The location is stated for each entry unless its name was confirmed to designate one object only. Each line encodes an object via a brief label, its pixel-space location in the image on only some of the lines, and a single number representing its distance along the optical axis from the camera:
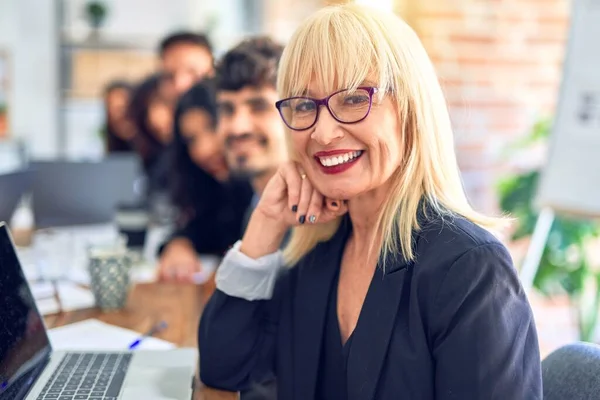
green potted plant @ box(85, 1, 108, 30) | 5.05
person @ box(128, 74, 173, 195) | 3.04
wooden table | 1.40
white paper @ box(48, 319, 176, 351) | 1.28
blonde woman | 0.94
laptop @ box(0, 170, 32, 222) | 1.92
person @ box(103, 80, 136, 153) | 3.65
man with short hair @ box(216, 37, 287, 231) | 1.82
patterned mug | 1.51
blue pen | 1.27
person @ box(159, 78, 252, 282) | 2.24
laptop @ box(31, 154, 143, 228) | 2.49
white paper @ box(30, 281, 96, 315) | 1.52
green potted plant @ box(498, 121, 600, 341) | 2.29
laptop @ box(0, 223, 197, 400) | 1.00
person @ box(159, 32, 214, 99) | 2.78
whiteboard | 1.98
